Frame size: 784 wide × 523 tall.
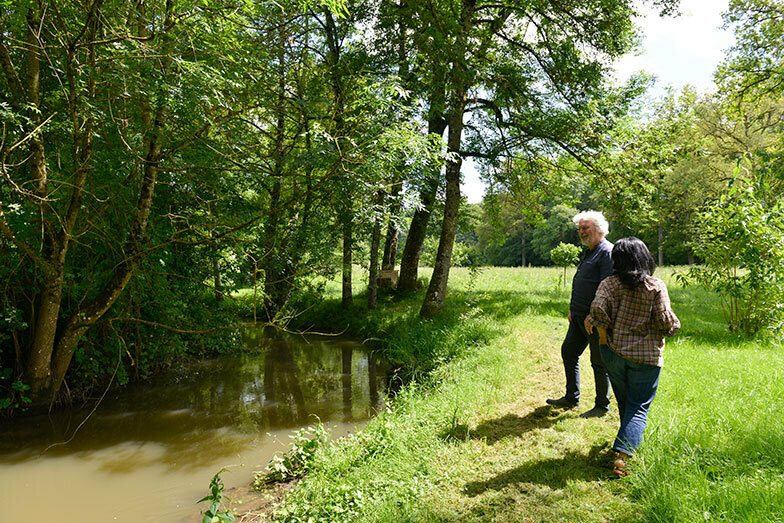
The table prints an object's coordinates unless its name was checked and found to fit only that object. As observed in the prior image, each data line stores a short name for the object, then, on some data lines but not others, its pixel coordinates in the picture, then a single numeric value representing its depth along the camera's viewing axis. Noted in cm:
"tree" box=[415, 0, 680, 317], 928
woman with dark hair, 317
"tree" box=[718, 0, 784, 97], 1238
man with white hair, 405
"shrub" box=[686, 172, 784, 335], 618
